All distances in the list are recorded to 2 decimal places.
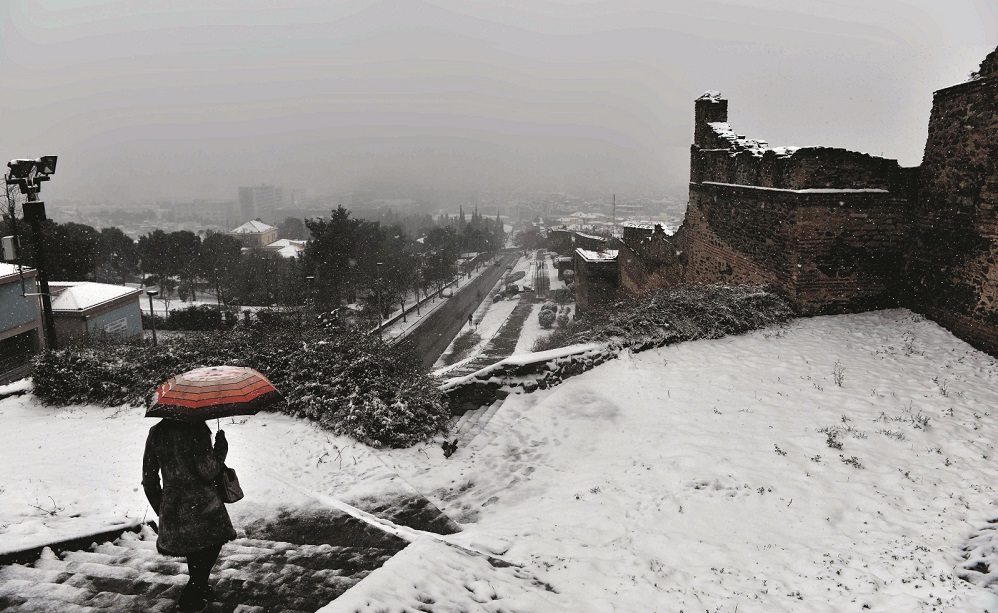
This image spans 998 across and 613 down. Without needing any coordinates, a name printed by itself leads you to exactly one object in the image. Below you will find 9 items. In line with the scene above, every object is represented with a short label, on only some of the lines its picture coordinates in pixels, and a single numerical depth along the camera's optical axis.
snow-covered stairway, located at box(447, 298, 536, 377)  24.22
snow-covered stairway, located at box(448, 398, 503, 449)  7.70
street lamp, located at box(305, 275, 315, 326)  29.37
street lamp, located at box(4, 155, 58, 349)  10.20
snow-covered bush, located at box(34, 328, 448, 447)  7.74
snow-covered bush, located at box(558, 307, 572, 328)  31.05
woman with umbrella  3.53
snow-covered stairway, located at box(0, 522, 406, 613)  3.77
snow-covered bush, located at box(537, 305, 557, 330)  32.47
